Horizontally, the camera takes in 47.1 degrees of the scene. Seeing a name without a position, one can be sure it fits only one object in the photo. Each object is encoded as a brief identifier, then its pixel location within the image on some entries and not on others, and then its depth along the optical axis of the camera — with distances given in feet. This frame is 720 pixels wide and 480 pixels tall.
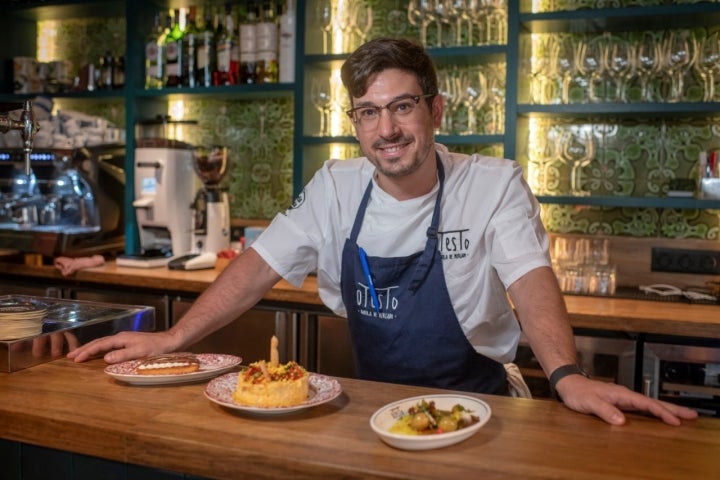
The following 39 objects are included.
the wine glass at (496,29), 12.18
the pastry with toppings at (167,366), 5.71
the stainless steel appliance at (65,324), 6.05
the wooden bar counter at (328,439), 4.24
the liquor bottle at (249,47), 13.23
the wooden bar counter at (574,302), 9.30
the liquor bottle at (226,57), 13.42
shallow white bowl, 4.37
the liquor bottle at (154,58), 14.03
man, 6.59
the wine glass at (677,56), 10.81
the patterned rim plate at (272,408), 4.91
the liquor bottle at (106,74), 14.70
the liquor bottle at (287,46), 12.92
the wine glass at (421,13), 12.08
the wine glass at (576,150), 12.14
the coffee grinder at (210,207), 13.10
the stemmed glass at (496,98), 12.38
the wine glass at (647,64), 11.02
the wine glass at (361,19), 12.58
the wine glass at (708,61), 10.85
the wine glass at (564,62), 11.61
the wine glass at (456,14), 11.84
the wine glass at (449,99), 12.05
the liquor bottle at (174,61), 13.76
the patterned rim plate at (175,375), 5.63
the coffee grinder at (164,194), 13.23
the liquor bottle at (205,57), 13.57
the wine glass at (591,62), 11.32
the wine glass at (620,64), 11.18
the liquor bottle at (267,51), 13.10
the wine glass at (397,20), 13.25
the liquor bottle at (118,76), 14.66
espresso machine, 13.05
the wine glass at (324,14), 12.62
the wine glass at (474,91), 12.01
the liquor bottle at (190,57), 13.70
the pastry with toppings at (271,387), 4.97
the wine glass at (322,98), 12.76
